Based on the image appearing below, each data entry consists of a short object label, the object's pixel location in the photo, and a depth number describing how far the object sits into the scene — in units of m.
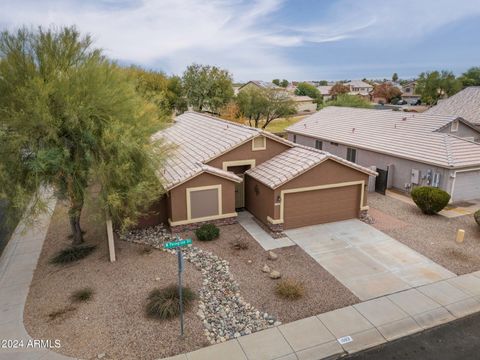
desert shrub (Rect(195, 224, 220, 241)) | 14.01
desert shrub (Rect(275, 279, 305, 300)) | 10.23
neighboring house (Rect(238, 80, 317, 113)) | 85.81
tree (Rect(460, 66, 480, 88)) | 82.75
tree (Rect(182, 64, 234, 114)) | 42.81
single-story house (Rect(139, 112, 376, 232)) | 14.84
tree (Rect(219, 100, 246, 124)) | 40.97
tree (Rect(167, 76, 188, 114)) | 45.78
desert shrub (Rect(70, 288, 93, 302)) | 10.19
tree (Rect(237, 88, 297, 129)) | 43.75
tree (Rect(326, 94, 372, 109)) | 45.64
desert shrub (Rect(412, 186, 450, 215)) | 16.39
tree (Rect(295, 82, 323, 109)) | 105.41
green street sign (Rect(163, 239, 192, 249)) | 7.81
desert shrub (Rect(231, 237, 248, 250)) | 13.44
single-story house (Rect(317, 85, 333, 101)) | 115.87
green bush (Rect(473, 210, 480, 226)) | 14.70
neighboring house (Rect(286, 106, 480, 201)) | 18.47
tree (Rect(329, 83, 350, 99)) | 105.74
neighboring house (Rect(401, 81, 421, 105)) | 100.61
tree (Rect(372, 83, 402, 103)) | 99.75
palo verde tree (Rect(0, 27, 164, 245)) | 10.21
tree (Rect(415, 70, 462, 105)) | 69.00
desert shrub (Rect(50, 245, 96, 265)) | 12.68
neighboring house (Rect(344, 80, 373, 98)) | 129.35
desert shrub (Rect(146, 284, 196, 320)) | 9.33
